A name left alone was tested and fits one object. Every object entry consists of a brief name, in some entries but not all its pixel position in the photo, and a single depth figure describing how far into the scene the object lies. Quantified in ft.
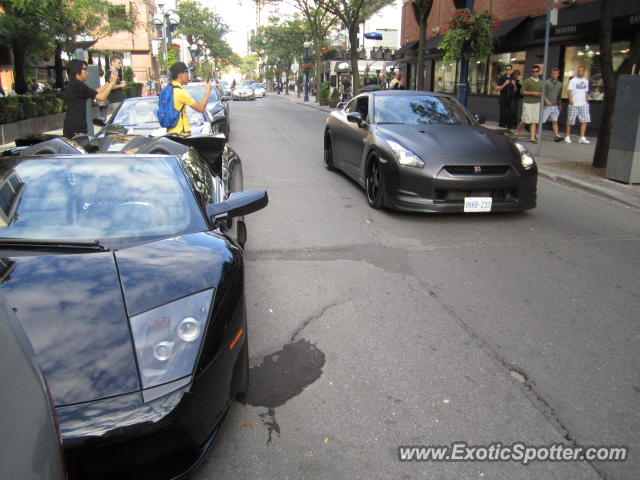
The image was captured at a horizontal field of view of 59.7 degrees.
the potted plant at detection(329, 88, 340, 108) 109.50
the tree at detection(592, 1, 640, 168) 32.94
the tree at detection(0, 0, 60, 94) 56.39
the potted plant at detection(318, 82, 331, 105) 118.52
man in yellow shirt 25.12
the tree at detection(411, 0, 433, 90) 59.98
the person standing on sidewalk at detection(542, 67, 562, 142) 46.99
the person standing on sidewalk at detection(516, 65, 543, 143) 46.09
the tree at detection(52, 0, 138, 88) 72.23
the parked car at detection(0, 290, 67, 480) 3.76
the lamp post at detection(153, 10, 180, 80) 88.67
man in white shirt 46.44
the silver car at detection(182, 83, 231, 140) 43.98
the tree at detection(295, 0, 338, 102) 122.82
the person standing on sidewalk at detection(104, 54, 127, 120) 34.07
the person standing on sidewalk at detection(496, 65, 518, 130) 53.46
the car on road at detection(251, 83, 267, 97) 217.38
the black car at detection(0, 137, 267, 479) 6.56
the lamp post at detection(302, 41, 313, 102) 150.54
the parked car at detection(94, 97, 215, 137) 30.76
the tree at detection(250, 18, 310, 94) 181.56
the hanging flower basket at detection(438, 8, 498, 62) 47.14
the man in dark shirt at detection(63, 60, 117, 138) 27.73
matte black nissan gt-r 21.61
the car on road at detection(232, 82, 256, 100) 170.09
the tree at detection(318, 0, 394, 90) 91.50
